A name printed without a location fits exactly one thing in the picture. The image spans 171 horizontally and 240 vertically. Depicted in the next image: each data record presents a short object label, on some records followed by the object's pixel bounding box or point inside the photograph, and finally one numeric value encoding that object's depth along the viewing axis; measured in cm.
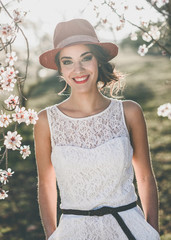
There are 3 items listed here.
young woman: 216
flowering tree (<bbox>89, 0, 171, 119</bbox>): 267
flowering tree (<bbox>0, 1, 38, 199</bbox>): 224
